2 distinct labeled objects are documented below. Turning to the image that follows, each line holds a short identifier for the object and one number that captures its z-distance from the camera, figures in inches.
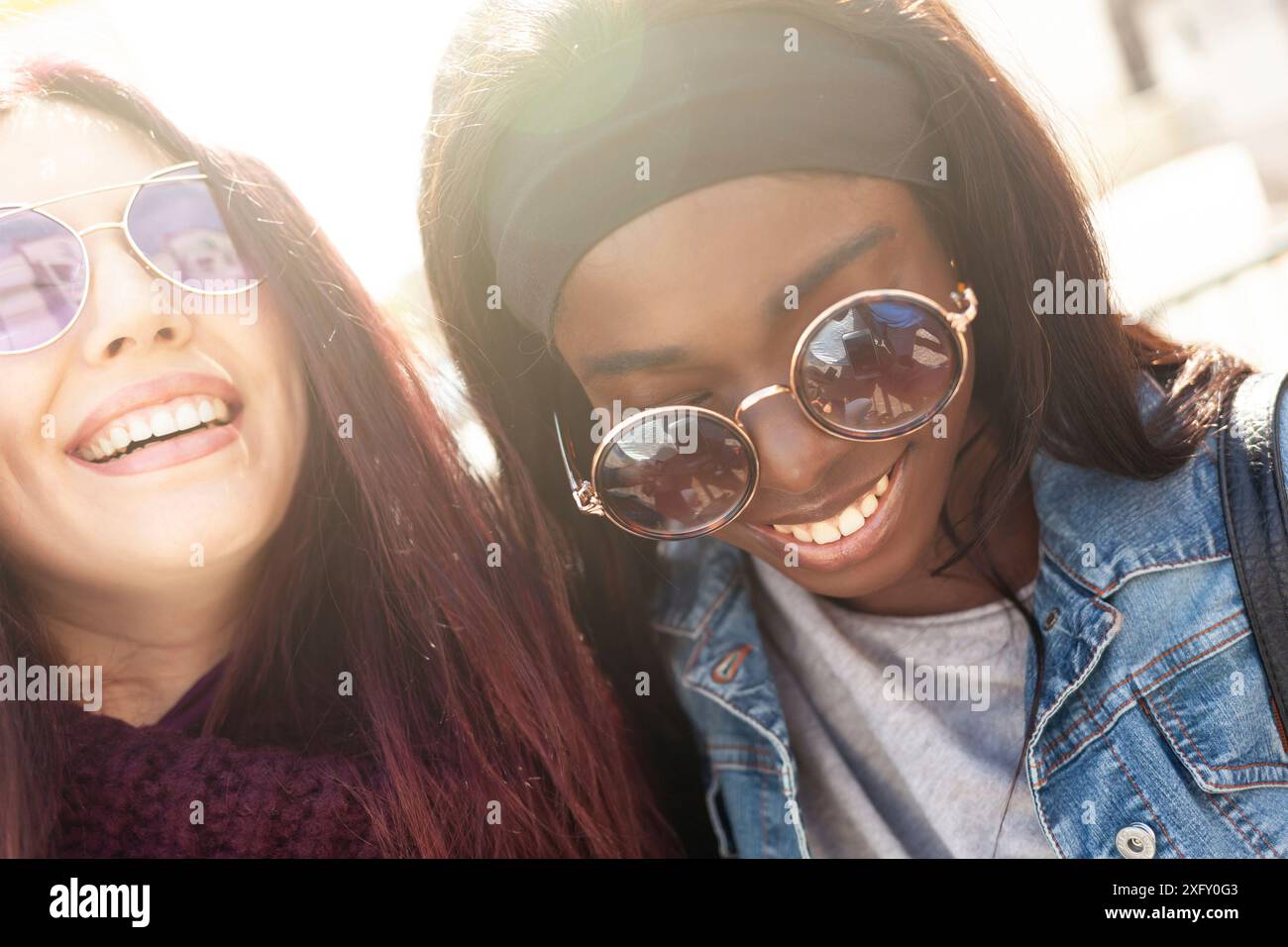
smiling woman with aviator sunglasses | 17.8
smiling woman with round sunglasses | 16.7
